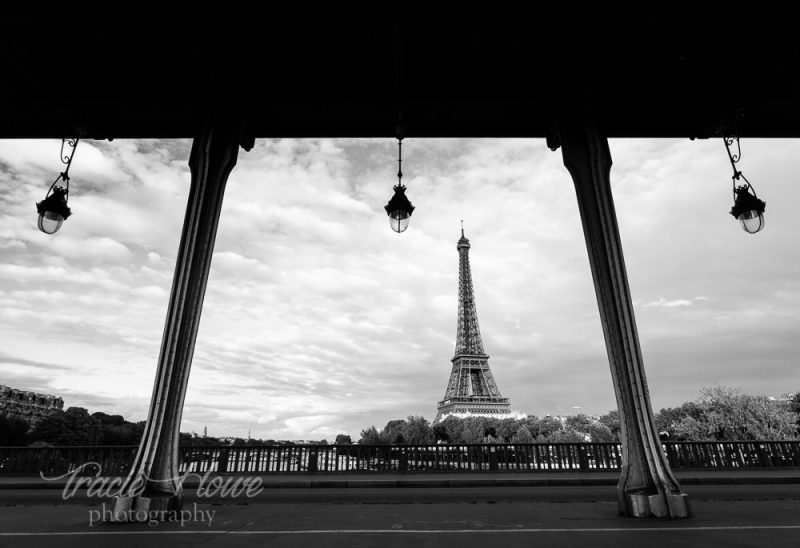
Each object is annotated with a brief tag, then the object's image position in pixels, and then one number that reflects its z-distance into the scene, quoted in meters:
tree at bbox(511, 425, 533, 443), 70.74
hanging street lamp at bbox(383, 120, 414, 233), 6.73
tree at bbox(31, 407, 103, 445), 54.22
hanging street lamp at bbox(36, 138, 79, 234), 6.37
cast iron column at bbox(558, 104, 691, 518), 5.16
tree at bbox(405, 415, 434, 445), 69.76
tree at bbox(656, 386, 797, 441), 42.59
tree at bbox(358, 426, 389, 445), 62.02
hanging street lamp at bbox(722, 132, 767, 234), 6.43
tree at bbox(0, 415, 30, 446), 47.61
